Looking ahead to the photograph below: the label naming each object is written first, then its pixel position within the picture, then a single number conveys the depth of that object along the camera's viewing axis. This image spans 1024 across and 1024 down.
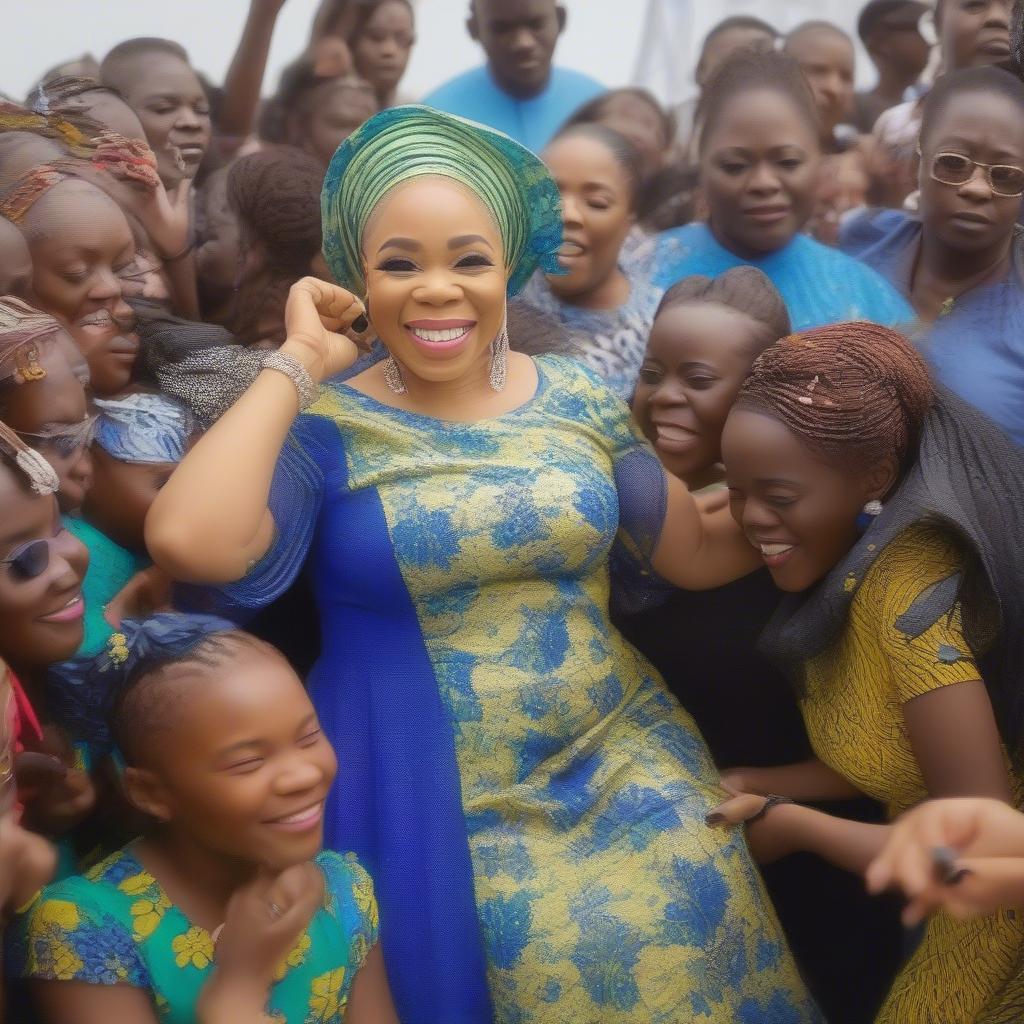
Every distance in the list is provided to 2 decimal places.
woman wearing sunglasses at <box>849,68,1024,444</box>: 2.85
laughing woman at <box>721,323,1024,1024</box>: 2.01
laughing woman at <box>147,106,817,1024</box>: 2.12
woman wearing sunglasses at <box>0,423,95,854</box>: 1.85
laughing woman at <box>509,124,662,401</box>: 3.35
